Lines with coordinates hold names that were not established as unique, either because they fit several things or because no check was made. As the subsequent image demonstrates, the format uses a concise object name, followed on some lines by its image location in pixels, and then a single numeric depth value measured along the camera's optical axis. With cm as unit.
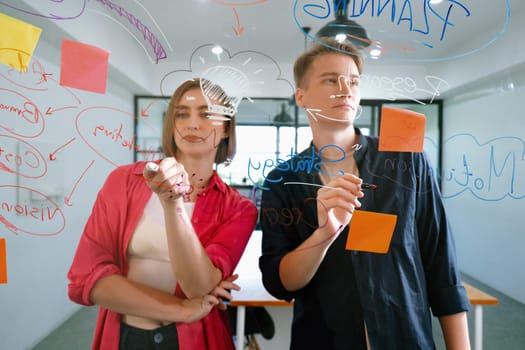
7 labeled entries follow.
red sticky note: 51
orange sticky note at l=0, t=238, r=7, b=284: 56
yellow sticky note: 50
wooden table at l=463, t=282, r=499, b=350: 95
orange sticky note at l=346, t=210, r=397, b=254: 56
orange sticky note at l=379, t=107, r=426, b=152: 55
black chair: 106
